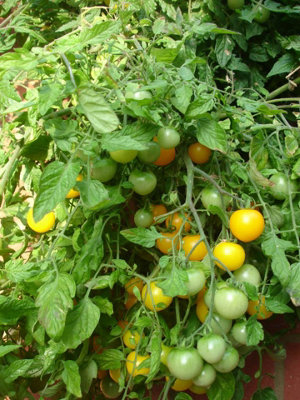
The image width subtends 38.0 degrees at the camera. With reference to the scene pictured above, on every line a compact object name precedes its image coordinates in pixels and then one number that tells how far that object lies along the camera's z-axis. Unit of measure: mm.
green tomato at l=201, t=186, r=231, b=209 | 612
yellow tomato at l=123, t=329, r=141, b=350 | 624
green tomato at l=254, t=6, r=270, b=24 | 819
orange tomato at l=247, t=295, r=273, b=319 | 607
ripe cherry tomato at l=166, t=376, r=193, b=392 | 624
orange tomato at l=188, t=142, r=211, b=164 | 634
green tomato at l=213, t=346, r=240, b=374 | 561
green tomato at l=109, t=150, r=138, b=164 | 539
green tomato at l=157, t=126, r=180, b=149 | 564
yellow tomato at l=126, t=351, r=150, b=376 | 617
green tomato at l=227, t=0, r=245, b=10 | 827
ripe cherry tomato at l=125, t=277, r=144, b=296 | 653
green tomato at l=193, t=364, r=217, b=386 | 561
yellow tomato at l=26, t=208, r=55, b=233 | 664
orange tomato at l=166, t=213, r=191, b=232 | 621
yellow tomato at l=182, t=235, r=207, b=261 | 604
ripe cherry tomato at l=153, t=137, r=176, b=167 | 612
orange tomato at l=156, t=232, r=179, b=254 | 609
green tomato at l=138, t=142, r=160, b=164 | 560
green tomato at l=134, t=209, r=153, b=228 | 630
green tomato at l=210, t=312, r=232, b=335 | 572
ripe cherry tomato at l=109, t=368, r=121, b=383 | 665
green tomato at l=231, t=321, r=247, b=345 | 580
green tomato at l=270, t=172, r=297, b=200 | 652
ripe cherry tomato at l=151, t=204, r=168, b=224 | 653
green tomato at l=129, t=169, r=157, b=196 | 588
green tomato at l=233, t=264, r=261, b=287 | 599
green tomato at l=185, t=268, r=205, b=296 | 546
